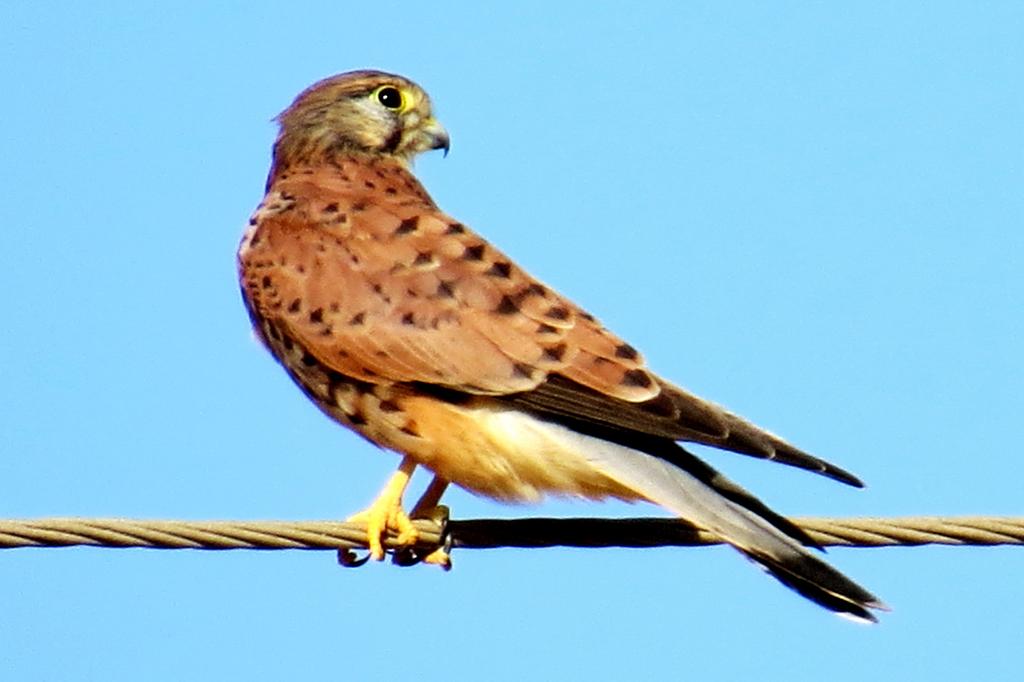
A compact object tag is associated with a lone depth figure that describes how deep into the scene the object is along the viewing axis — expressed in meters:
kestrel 8.41
